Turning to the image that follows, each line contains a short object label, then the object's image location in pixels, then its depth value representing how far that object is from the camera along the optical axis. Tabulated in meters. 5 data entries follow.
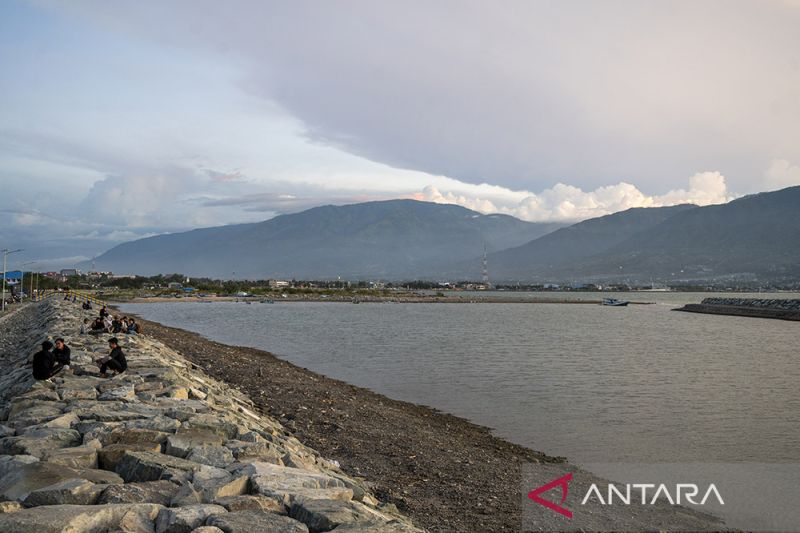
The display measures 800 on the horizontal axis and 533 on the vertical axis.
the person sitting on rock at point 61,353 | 13.91
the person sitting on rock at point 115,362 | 14.02
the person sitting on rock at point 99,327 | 25.20
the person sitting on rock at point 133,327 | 26.06
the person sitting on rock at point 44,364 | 12.89
